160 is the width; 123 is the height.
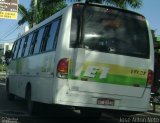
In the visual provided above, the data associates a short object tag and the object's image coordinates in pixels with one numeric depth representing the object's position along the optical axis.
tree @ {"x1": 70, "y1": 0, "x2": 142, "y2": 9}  24.80
